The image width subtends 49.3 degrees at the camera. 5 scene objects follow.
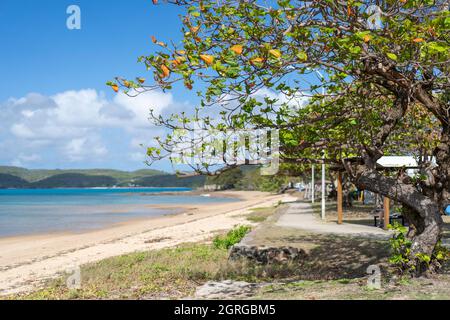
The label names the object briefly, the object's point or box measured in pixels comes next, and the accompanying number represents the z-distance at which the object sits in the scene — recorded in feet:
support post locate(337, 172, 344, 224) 70.14
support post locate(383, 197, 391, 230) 57.19
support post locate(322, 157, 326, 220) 74.84
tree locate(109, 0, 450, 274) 21.45
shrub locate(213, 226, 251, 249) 53.88
